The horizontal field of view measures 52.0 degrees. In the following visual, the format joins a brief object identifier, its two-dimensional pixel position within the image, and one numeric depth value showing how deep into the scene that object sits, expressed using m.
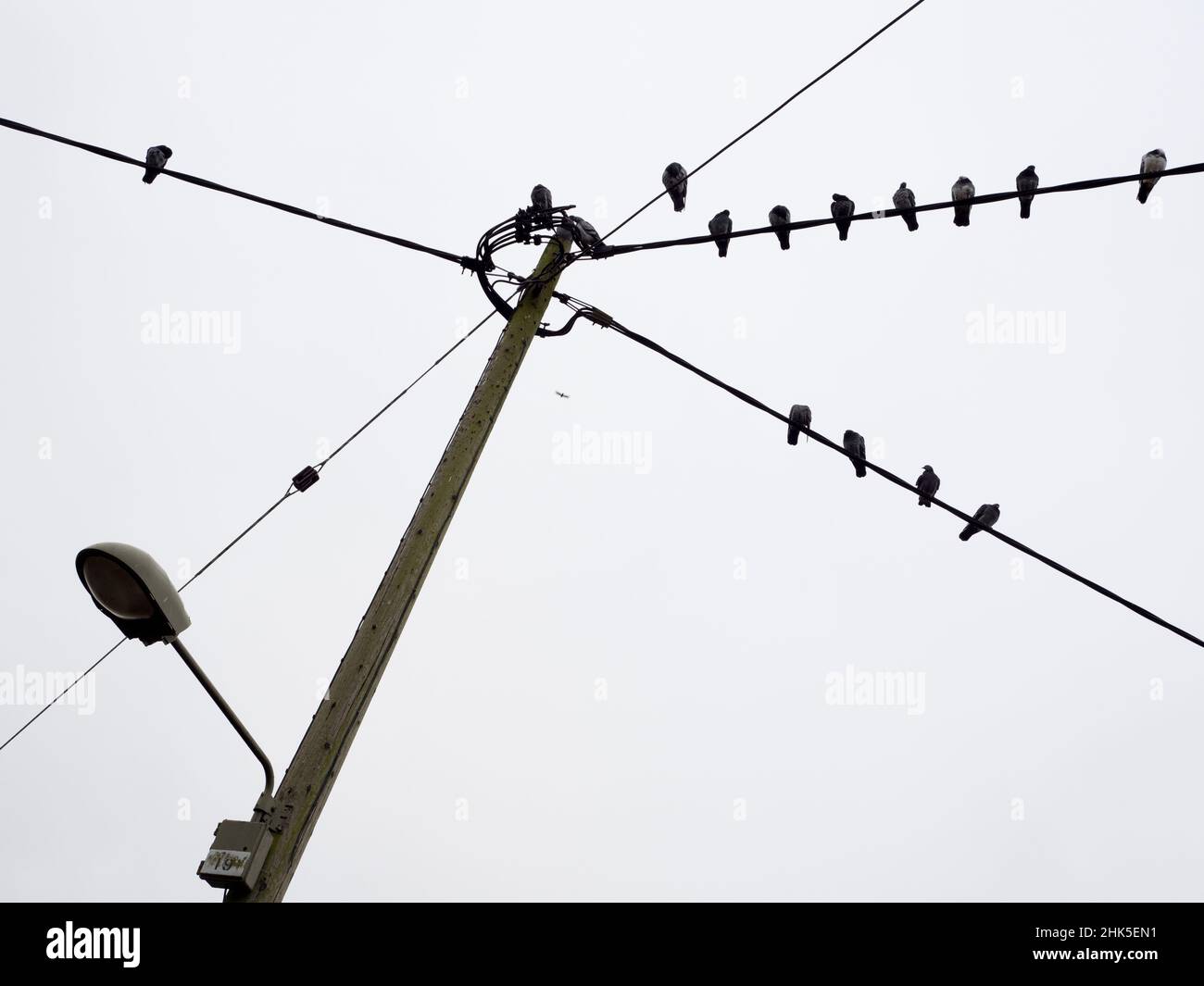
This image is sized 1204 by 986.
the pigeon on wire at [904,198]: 12.40
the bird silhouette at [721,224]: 12.68
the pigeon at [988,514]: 11.74
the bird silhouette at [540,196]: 9.54
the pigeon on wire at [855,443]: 11.68
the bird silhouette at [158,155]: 11.34
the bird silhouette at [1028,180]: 12.04
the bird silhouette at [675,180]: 10.80
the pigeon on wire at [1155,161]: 11.50
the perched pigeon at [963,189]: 12.17
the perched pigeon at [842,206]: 12.12
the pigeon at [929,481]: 12.80
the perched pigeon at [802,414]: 12.76
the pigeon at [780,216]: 11.29
